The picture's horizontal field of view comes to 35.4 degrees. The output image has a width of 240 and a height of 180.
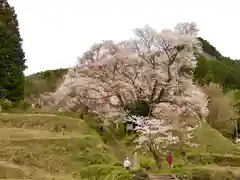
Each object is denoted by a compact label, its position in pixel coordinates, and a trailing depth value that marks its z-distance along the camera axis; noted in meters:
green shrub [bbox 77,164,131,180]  15.25
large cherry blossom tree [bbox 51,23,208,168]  26.48
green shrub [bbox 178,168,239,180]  16.42
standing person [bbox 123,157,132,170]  16.94
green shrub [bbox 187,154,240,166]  20.77
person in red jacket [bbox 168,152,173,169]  18.48
